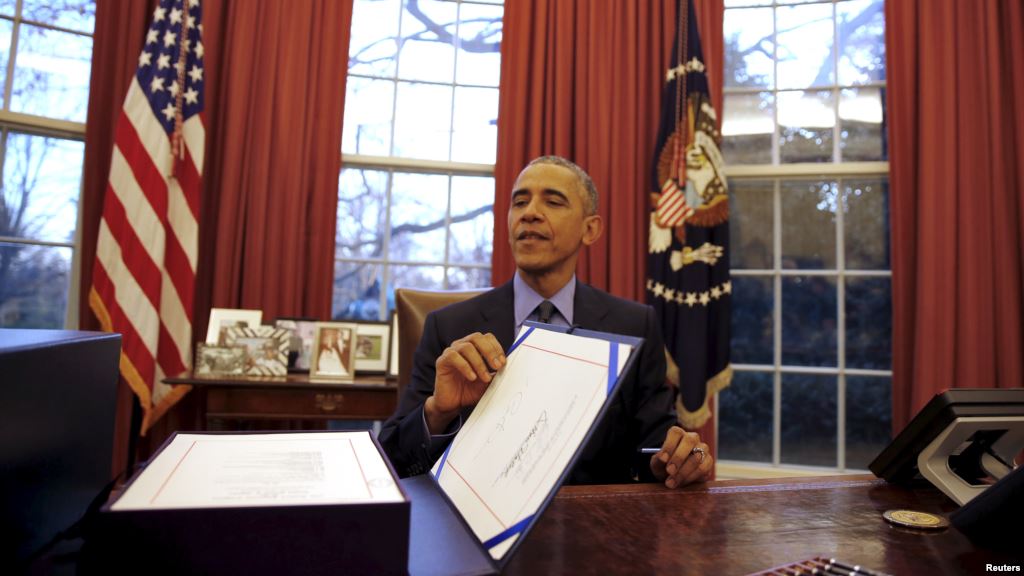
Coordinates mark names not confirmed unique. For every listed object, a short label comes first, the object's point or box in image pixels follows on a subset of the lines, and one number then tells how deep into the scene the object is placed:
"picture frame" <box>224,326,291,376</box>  2.40
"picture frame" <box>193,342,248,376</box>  2.34
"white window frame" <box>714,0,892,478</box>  3.11
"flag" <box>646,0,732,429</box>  2.88
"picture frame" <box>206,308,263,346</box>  2.47
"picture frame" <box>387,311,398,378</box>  2.62
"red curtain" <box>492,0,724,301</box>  3.08
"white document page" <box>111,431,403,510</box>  0.43
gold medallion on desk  0.70
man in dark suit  1.27
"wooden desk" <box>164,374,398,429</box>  2.24
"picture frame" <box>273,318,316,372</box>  2.56
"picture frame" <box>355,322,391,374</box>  2.63
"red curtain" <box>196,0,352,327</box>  2.83
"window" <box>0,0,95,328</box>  2.71
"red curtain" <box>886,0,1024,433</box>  2.74
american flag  2.49
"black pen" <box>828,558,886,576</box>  0.52
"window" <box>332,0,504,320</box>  3.21
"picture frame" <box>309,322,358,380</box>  2.47
